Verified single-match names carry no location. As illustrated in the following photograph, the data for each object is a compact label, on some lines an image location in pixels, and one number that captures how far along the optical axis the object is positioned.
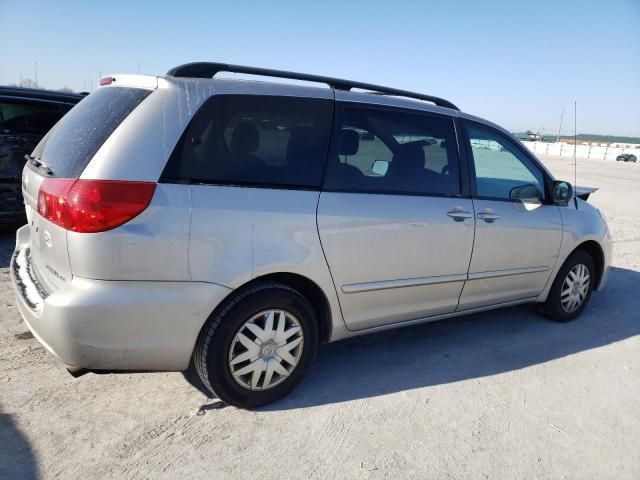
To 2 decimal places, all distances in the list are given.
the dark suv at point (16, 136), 5.41
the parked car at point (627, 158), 49.62
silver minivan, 2.33
